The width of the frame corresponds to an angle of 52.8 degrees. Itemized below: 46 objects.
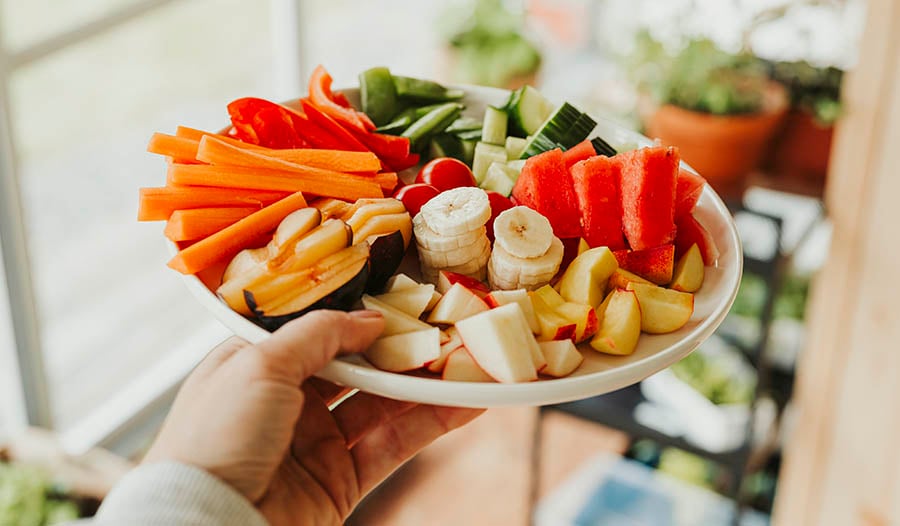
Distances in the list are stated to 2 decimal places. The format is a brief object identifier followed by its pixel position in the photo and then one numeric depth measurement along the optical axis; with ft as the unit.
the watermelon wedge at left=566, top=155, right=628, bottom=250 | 3.79
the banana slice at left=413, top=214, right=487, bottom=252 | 3.62
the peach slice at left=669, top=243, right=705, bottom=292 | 3.72
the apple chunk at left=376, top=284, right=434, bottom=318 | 3.47
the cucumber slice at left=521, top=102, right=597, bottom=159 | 4.22
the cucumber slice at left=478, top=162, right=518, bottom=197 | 4.16
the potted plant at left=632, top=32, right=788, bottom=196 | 7.54
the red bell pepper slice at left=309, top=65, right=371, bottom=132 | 4.34
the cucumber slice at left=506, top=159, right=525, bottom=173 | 4.22
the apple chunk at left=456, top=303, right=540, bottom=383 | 3.16
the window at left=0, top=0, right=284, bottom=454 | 8.45
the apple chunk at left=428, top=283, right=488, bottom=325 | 3.41
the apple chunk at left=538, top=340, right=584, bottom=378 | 3.27
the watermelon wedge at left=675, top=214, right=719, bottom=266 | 3.88
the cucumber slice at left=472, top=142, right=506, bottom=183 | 4.37
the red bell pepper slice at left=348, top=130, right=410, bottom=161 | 4.33
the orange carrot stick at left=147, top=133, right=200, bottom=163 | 3.80
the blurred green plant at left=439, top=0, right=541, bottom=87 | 10.37
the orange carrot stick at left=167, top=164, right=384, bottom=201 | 3.74
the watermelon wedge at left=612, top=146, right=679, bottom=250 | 3.65
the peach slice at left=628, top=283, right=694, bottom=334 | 3.49
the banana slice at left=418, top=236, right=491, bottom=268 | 3.67
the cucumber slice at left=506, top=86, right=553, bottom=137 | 4.50
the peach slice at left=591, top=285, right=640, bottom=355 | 3.38
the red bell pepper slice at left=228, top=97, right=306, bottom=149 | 4.06
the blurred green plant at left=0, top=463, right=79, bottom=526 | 6.95
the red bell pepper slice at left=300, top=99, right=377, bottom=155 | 4.24
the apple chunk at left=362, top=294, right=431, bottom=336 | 3.37
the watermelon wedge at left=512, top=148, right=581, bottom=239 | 3.87
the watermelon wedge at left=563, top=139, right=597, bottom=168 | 3.94
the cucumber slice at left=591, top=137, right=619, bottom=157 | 4.22
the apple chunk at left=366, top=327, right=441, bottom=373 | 3.22
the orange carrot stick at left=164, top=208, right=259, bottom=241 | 3.62
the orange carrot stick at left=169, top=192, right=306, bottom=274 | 3.49
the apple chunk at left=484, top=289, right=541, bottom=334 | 3.42
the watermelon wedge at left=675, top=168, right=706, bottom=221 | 3.95
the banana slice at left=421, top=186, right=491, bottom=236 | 3.59
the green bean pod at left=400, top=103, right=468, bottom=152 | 4.49
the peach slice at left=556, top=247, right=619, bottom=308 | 3.53
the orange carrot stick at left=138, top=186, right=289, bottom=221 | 3.71
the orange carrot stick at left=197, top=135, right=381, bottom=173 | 3.74
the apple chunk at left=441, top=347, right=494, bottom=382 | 3.22
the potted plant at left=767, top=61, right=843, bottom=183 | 7.59
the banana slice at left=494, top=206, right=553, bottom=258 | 3.54
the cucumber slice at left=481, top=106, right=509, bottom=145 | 4.48
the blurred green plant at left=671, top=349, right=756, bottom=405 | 8.05
